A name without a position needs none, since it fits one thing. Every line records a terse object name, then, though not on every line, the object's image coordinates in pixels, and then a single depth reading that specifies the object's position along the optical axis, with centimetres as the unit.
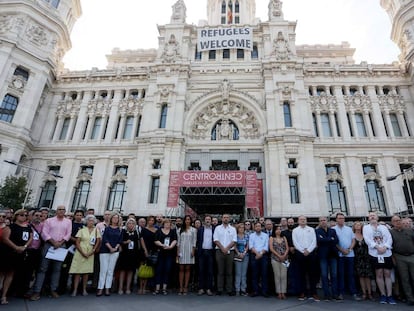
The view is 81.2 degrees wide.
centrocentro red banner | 1681
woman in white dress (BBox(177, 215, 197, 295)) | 733
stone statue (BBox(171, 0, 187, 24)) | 2873
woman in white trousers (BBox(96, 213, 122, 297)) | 683
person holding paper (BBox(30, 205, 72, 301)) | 653
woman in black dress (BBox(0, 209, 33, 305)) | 603
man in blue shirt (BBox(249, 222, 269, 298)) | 712
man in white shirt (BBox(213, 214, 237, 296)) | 727
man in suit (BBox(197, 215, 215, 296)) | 728
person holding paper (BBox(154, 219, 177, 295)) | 722
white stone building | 2112
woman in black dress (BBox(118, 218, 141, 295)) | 723
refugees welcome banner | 2666
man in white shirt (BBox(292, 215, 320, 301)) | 700
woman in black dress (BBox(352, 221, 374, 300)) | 698
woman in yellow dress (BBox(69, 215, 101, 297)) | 684
